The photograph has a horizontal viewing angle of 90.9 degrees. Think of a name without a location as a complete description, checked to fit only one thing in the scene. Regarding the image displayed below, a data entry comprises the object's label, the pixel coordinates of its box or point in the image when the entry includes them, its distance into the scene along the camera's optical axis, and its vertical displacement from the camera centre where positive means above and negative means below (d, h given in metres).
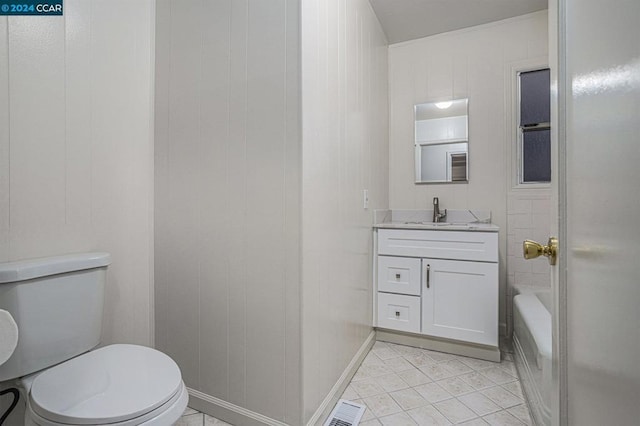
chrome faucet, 2.57 -0.02
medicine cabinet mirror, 2.57 +0.58
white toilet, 0.86 -0.51
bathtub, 1.29 -0.66
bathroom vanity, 2.04 -0.51
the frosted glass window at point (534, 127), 2.32 +0.62
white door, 0.41 +0.00
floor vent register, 1.47 -0.98
